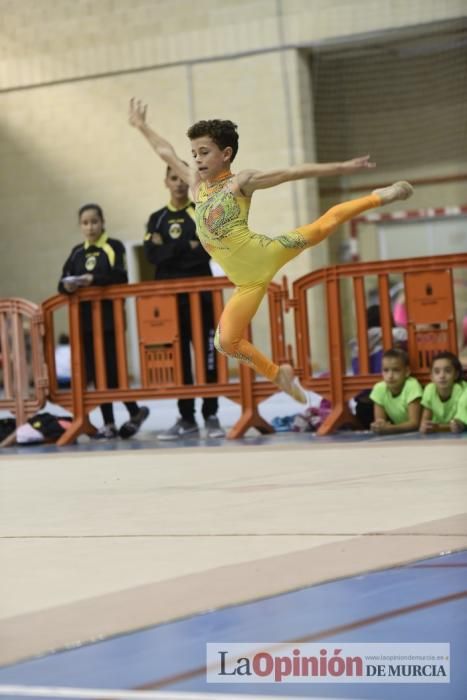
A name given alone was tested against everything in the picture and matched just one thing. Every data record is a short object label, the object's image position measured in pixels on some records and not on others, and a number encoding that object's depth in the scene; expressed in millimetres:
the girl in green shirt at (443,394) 15117
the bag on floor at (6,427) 18078
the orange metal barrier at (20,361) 18094
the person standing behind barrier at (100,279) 17609
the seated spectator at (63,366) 25331
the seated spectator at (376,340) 16906
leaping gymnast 11562
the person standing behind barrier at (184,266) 17172
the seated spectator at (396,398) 15437
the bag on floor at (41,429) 17406
